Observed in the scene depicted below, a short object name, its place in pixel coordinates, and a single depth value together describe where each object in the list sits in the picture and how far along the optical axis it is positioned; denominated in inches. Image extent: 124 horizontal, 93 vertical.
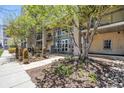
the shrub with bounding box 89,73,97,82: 111.4
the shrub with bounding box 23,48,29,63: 205.1
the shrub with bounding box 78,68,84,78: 118.8
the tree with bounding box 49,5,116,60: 133.4
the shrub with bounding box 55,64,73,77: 124.1
